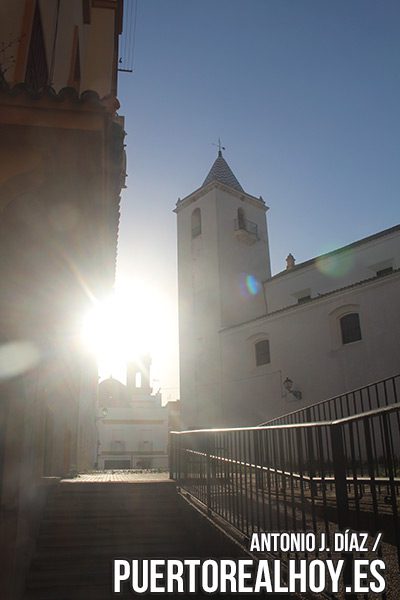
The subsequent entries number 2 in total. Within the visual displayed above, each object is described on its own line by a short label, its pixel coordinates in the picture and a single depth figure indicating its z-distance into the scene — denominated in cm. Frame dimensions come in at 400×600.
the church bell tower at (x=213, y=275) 2517
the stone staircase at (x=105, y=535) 553
